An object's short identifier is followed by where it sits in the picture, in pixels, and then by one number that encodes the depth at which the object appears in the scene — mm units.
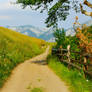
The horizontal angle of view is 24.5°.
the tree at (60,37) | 21153
